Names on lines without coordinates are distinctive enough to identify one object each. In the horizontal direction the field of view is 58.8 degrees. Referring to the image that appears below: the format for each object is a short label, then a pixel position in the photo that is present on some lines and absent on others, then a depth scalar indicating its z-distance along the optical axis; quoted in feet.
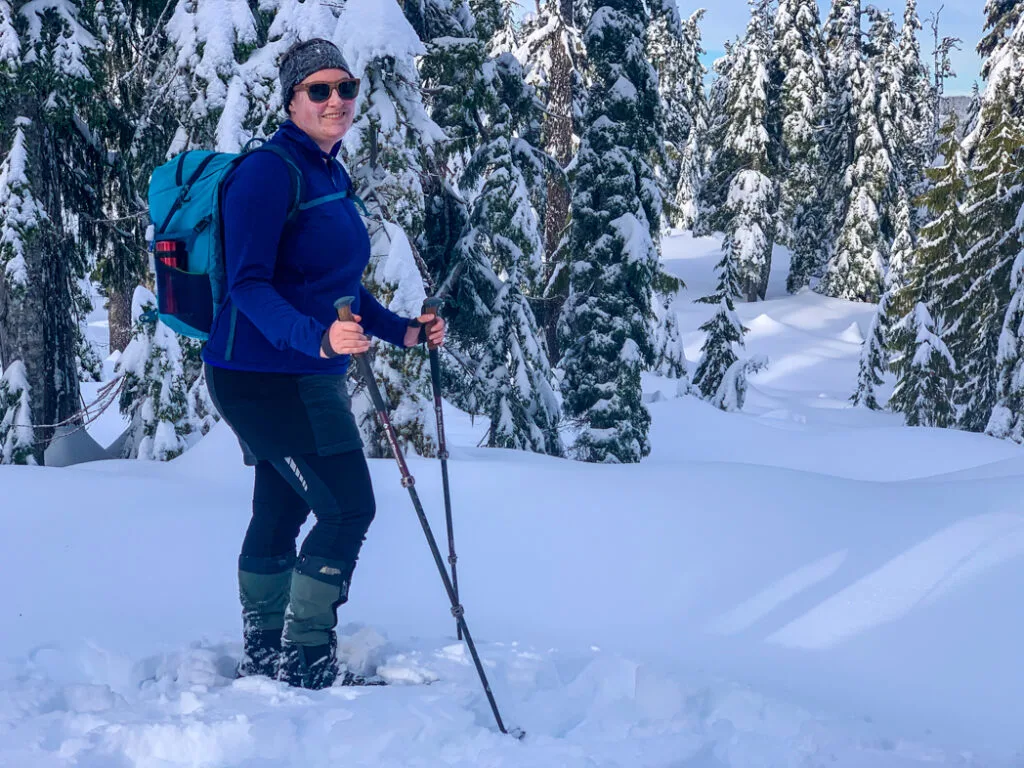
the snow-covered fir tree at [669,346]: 78.95
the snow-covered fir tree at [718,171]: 115.44
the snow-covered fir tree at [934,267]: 67.15
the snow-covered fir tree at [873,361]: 85.35
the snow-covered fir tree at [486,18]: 34.01
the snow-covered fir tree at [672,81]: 120.37
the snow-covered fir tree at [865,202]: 111.96
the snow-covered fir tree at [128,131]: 29.01
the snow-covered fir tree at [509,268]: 35.19
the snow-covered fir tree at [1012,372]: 59.21
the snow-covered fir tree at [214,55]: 24.73
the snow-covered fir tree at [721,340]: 74.38
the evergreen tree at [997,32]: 70.38
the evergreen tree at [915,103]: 128.16
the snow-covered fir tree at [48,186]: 24.31
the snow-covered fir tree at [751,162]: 109.19
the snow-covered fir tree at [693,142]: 147.02
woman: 10.00
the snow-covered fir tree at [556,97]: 50.37
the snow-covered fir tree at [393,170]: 23.76
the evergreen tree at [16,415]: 26.20
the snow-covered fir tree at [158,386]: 27.73
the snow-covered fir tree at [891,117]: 113.80
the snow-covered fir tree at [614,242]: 47.52
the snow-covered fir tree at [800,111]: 111.86
